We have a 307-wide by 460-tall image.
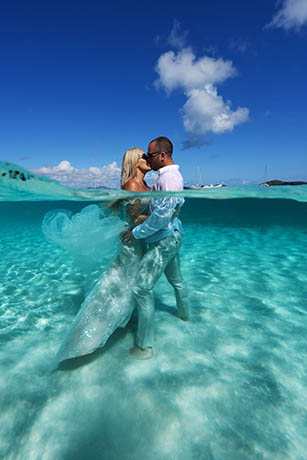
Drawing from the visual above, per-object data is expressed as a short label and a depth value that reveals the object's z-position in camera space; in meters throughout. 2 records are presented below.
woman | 3.47
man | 3.04
